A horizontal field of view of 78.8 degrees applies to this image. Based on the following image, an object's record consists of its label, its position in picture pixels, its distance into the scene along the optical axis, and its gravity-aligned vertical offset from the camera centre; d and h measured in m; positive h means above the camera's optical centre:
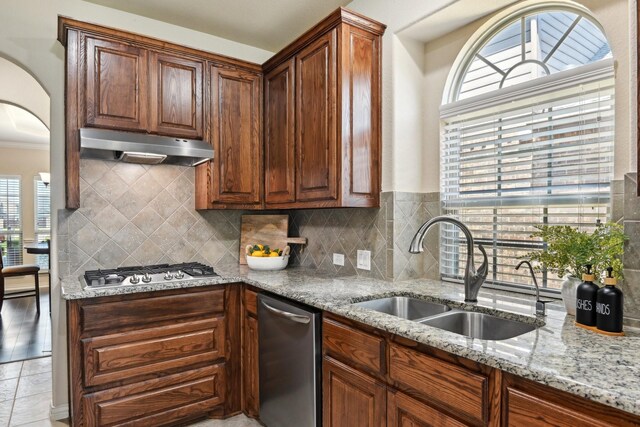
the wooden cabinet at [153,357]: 2.05 -0.83
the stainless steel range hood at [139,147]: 2.24 +0.39
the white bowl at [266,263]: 2.78 -0.37
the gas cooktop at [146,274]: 2.19 -0.39
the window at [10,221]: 6.77 -0.17
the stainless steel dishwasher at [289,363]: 1.85 -0.79
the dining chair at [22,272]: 5.04 -0.81
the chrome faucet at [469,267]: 1.75 -0.26
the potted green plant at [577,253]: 1.40 -0.15
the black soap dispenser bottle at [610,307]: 1.27 -0.32
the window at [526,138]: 1.71 +0.37
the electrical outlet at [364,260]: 2.47 -0.32
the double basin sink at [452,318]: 1.60 -0.48
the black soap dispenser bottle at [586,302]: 1.35 -0.32
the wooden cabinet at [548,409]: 0.92 -0.50
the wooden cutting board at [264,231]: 3.07 -0.16
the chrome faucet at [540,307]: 1.54 -0.38
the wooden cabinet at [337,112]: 2.23 +0.60
